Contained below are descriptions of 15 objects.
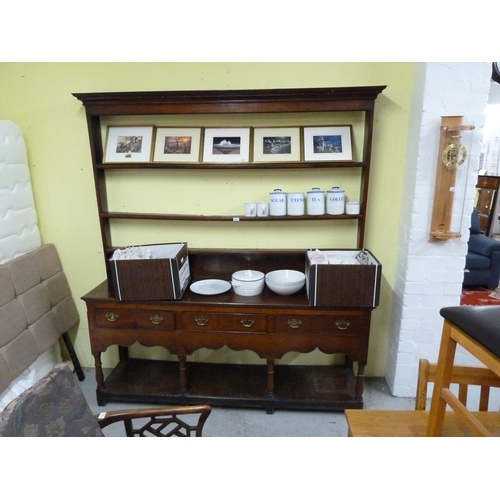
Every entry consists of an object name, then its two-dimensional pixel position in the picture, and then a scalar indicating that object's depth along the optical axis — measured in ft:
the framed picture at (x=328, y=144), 6.89
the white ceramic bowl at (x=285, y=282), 6.68
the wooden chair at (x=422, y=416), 4.23
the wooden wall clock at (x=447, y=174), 6.21
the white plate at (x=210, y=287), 6.98
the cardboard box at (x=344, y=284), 6.14
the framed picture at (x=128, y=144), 7.20
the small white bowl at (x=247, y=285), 6.70
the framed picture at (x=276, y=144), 6.98
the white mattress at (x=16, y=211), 6.82
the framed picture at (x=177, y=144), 7.15
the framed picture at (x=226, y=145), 7.06
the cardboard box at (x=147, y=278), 6.39
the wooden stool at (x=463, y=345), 3.10
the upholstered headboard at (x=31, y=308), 6.34
